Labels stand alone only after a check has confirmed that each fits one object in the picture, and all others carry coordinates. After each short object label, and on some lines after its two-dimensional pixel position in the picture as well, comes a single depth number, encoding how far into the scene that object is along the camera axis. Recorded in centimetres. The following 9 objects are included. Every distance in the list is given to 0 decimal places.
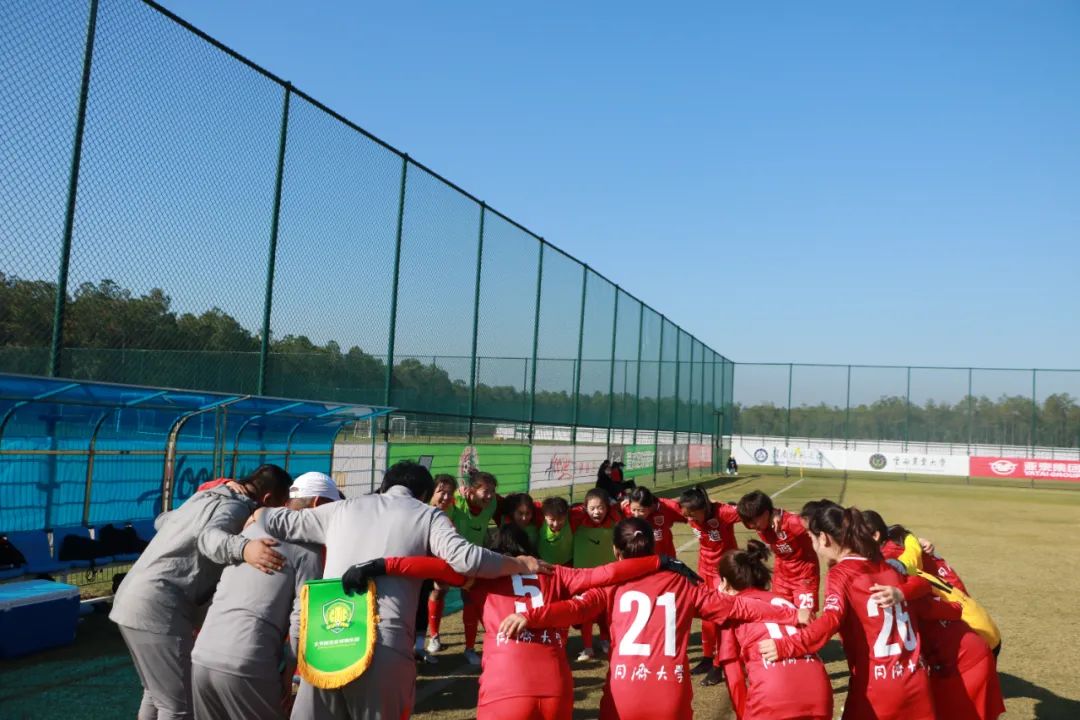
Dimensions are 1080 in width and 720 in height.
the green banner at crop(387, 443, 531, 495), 1098
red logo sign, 4216
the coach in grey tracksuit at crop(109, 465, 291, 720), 416
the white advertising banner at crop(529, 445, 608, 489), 1655
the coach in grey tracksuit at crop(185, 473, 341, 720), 371
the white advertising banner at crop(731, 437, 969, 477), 4556
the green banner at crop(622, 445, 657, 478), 2401
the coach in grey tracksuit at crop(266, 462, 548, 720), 345
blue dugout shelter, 784
